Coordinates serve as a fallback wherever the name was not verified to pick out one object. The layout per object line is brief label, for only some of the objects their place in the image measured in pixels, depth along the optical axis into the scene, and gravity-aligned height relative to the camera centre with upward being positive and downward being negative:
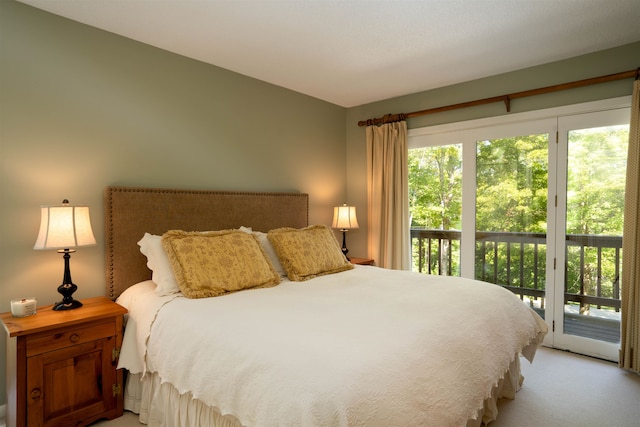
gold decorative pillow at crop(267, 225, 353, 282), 2.79 -0.37
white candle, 1.96 -0.56
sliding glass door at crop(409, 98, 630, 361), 3.02 -0.03
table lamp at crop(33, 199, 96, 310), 2.04 -0.16
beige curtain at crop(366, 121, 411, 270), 4.08 +0.17
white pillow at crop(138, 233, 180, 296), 2.25 -0.38
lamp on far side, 4.05 -0.11
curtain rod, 2.82 +1.07
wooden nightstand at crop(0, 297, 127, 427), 1.82 -0.88
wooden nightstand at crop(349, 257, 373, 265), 4.01 -0.60
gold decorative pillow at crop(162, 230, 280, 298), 2.23 -0.37
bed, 1.25 -0.56
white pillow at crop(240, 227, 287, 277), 2.86 -0.35
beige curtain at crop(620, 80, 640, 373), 2.74 -0.32
